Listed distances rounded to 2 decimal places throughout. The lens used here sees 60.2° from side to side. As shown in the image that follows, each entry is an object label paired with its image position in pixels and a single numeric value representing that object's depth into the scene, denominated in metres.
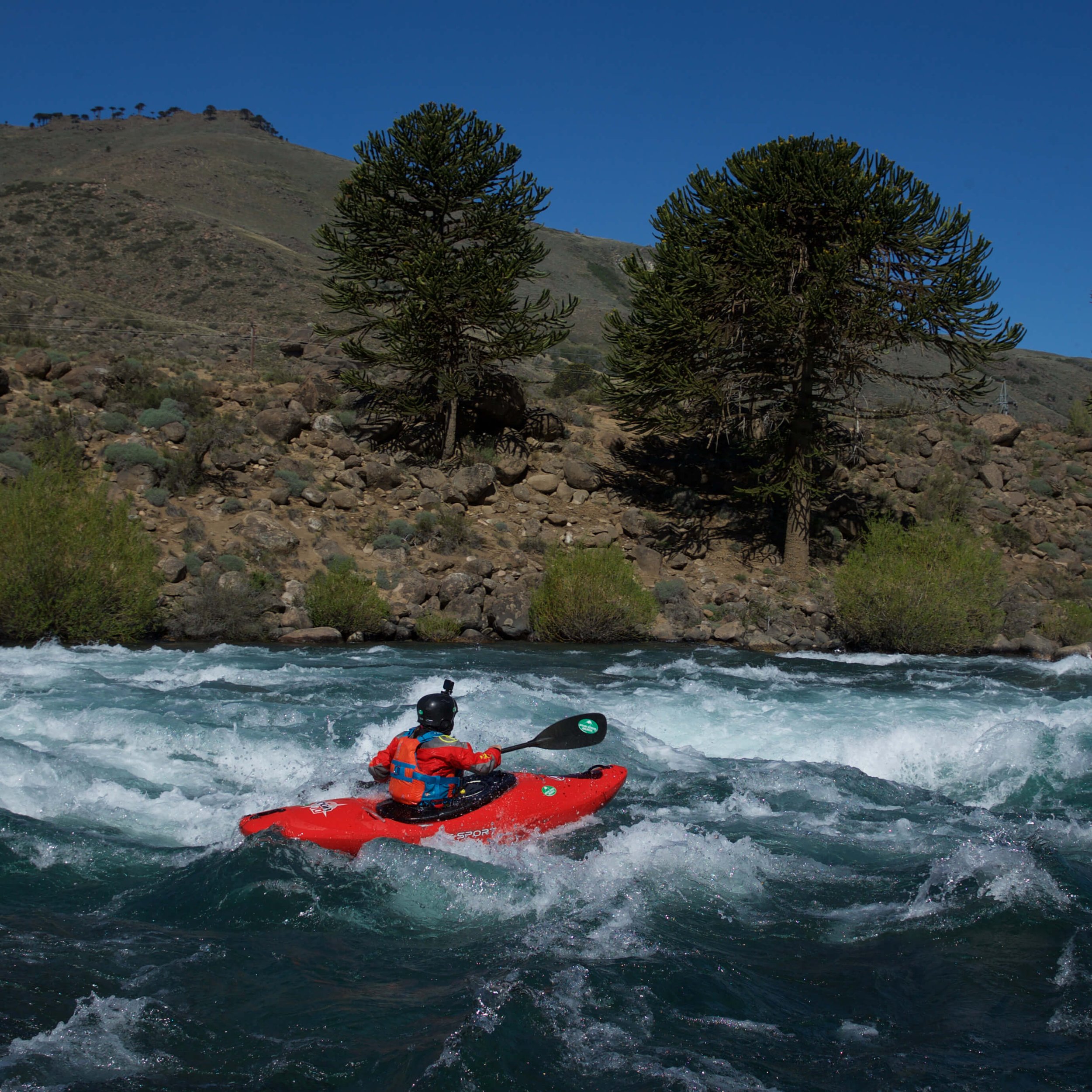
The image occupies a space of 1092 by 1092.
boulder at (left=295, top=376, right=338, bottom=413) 21.19
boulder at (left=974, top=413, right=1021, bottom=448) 25.39
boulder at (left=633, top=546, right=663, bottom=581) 18.84
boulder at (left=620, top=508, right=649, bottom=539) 19.84
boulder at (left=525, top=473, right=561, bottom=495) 20.80
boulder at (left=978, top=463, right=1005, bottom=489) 23.61
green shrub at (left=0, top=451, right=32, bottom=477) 16.28
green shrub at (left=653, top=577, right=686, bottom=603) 17.81
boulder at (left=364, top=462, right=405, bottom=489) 19.73
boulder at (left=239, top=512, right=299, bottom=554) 16.62
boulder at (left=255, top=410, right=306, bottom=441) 19.95
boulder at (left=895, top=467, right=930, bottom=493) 22.78
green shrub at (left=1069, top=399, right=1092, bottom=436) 27.02
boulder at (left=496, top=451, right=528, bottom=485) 20.77
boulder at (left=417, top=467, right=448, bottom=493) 19.95
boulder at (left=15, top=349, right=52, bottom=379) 19.30
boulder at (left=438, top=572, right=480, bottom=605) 16.33
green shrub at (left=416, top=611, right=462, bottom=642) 15.55
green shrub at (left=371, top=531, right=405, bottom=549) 17.81
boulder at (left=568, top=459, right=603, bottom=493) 20.95
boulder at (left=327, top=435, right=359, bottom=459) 20.20
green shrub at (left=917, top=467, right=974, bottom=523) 22.02
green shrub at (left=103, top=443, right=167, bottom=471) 17.52
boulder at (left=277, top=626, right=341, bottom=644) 14.78
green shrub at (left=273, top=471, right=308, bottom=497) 18.70
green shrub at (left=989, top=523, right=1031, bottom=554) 21.47
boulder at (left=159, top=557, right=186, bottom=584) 14.95
